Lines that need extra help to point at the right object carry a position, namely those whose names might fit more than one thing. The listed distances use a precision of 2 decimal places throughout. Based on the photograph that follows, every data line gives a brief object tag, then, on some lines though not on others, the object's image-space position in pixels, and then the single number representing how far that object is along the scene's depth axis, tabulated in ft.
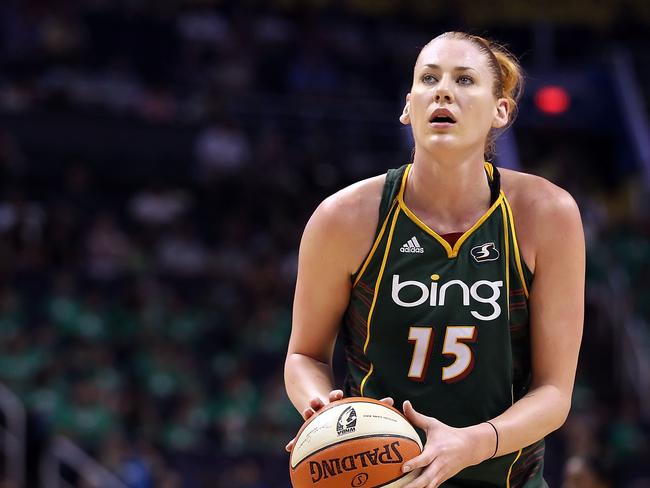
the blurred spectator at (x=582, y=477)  36.91
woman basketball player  23.38
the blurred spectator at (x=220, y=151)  93.56
